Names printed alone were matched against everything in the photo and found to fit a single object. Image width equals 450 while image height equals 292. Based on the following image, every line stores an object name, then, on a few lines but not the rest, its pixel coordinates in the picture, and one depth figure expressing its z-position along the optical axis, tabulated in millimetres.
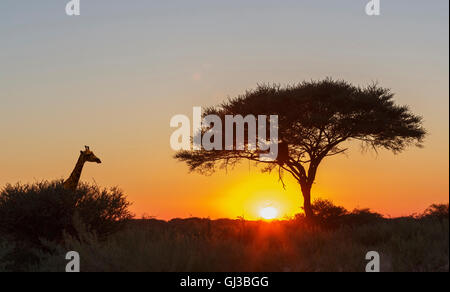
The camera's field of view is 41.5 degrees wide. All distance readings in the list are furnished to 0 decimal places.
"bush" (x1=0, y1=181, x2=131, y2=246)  20734
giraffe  22891
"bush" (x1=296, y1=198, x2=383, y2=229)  32719
